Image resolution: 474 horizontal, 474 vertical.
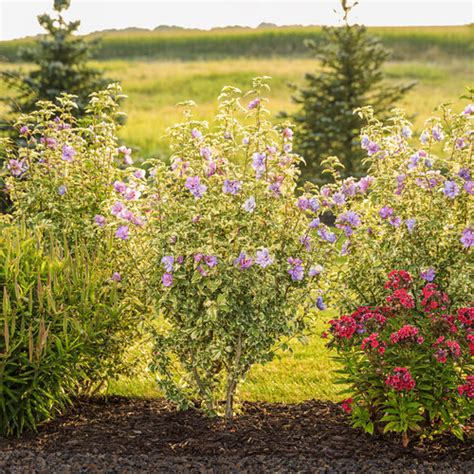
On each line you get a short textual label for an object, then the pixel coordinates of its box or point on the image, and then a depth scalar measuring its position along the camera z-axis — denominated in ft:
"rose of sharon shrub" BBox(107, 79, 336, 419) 16.40
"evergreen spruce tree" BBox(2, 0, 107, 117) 51.75
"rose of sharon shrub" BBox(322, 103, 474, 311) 17.34
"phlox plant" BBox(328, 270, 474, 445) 15.46
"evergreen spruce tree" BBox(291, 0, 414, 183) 58.44
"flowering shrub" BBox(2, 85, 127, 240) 19.92
